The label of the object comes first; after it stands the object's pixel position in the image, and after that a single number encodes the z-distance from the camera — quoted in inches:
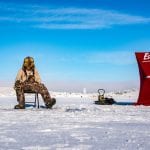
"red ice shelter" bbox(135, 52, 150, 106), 369.9
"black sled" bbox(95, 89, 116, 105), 428.6
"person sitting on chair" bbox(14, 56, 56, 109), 331.8
